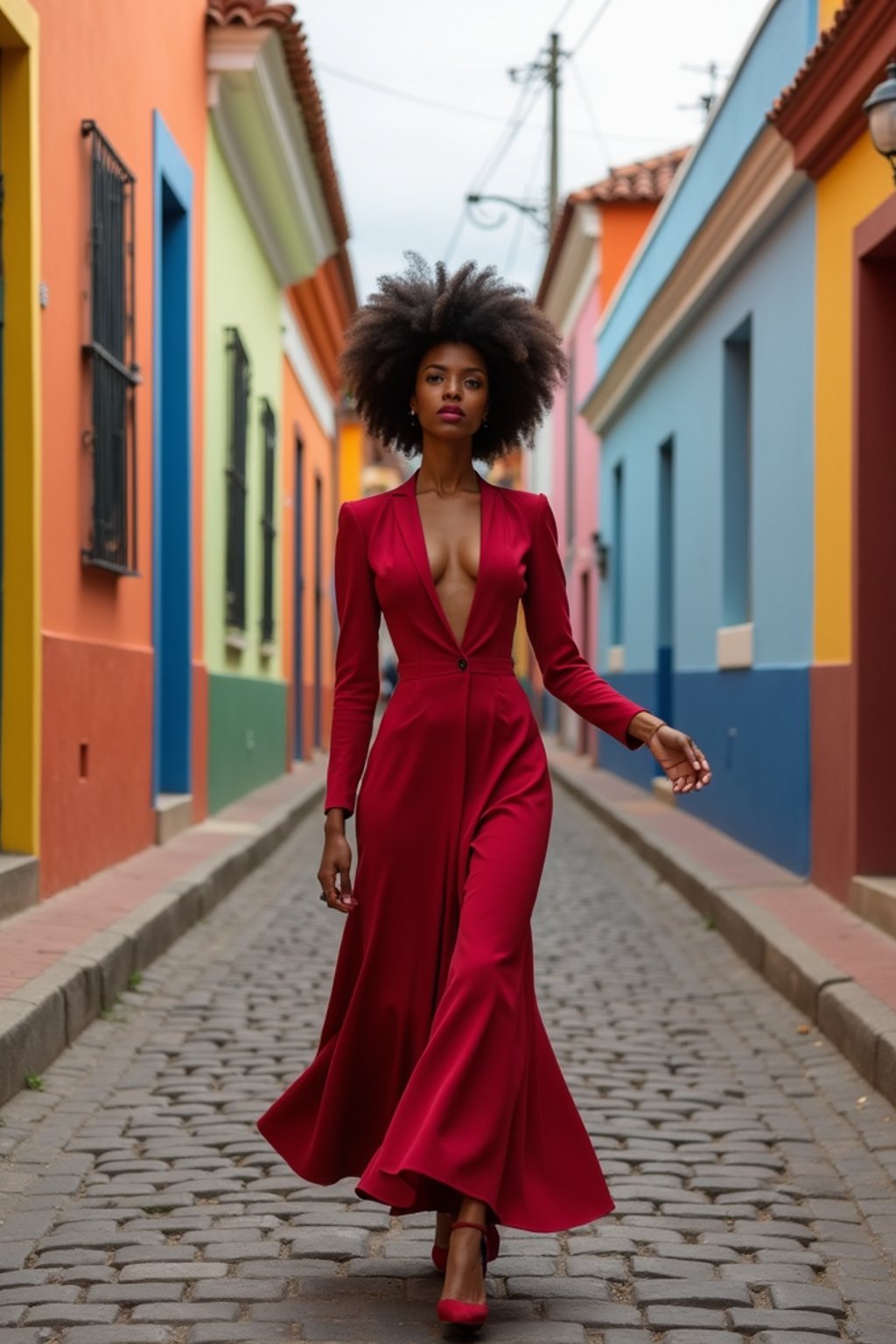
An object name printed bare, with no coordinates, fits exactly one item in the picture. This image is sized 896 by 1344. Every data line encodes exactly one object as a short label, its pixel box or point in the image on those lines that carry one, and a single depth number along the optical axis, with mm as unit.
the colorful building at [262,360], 13844
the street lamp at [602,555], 22953
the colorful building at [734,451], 10414
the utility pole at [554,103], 30178
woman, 3689
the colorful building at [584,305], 23656
